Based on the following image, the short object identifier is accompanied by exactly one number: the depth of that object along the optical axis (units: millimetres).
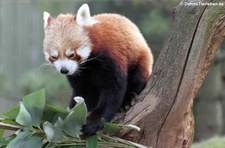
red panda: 4504
